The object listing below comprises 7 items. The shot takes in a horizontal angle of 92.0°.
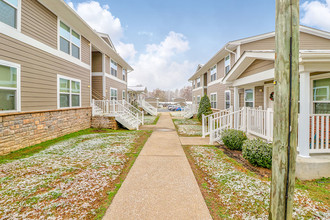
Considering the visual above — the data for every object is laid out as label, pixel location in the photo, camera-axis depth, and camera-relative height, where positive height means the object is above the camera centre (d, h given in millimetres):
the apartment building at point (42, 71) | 5215 +1556
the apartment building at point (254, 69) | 5007 +1600
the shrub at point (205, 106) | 12036 +233
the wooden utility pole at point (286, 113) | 1827 -38
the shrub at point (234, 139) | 5656 -1053
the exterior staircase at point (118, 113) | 10133 -324
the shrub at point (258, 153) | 4098 -1155
